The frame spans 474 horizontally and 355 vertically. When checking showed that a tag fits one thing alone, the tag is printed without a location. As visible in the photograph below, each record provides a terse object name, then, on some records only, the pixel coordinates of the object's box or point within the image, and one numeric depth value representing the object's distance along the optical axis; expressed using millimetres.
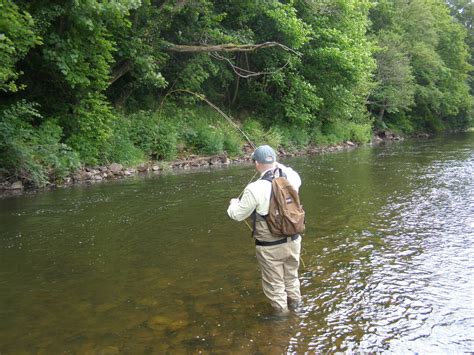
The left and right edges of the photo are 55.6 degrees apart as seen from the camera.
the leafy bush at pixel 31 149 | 12664
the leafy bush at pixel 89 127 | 15273
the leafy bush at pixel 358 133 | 31484
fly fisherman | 4668
